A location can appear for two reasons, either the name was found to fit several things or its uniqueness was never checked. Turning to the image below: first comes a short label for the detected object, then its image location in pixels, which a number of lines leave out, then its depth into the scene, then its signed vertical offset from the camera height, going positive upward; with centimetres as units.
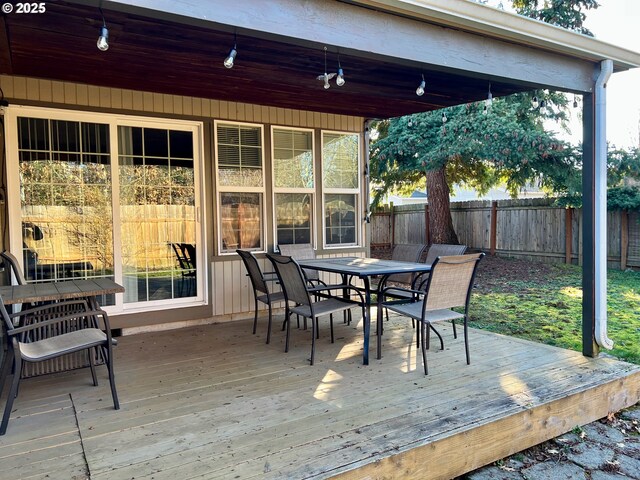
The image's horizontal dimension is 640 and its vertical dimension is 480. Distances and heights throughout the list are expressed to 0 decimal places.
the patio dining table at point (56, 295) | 269 -39
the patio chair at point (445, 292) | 309 -51
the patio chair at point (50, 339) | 225 -65
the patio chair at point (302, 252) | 496 -30
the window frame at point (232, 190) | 470 +42
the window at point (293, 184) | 515 +51
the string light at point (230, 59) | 249 +96
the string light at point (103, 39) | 212 +93
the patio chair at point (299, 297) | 334 -58
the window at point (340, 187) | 553 +50
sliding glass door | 387 +28
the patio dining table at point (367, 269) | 339 -38
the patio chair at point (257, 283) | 398 -53
